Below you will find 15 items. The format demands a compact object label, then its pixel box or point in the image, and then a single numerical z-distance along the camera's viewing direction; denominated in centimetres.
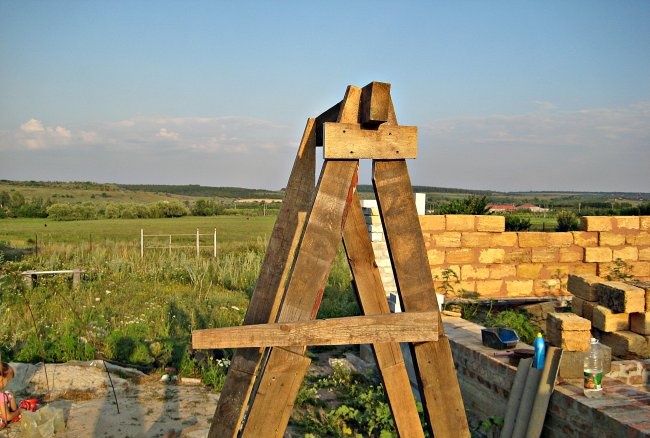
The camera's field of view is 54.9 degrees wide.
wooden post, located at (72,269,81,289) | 1260
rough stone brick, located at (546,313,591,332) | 488
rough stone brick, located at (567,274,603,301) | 699
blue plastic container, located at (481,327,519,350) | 577
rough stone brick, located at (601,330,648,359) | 665
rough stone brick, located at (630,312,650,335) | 664
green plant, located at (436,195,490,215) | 1270
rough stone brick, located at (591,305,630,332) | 686
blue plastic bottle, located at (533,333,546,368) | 469
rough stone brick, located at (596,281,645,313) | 653
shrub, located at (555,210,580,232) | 1245
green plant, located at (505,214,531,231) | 1321
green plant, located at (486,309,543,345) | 752
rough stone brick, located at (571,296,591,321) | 720
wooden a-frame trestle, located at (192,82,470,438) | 290
